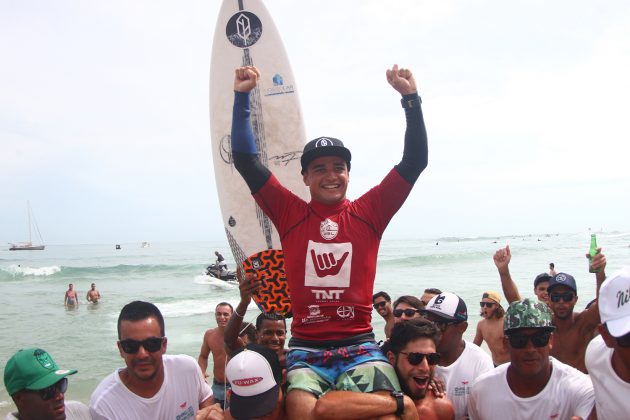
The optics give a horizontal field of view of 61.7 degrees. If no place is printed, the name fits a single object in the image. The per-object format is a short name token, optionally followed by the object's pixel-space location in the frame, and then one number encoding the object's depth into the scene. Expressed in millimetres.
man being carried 2883
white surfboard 5562
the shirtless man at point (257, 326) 3980
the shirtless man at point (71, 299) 23078
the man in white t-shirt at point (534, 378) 2760
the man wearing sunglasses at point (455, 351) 3605
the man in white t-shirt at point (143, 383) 2980
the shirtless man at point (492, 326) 7066
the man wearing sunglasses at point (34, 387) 2701
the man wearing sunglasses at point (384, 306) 6648
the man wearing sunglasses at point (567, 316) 4625
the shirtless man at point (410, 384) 2559
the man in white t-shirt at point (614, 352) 2115
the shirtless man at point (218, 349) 7277
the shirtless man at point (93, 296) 24281
